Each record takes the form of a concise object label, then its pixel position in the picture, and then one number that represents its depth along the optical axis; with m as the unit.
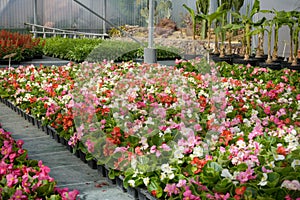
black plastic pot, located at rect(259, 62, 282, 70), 8.30
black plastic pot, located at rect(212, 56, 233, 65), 9.80
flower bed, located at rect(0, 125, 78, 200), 2.60
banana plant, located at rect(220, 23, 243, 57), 9.10
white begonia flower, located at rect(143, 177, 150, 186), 2.98
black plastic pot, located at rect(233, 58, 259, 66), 9.07
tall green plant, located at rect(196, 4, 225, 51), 9.66
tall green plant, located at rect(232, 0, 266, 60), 8.90
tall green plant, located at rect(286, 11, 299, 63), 8.39
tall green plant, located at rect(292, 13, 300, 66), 8.23
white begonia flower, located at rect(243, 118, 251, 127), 3.82
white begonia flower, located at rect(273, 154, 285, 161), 2.86
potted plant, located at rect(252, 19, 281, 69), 8.31
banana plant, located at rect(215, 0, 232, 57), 9.73
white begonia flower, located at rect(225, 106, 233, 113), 4.28
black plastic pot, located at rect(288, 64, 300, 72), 8.09
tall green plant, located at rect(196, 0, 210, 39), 11.85
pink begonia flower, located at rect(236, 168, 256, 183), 2.64
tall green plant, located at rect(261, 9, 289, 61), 8.40
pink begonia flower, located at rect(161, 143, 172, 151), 3.19
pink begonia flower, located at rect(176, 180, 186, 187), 2.75
